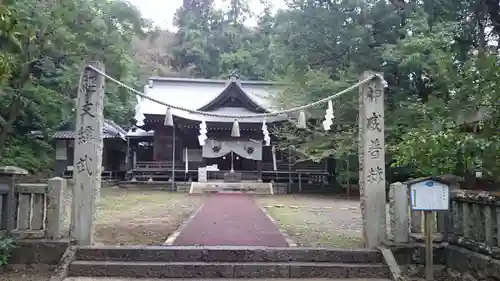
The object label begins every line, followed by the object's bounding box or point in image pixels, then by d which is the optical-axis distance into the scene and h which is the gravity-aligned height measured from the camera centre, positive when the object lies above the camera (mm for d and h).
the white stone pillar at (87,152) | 6172 +214
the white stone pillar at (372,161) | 6348 +107
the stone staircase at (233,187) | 21750 -1055
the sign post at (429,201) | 5477 -431
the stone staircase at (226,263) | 5715 -1351
